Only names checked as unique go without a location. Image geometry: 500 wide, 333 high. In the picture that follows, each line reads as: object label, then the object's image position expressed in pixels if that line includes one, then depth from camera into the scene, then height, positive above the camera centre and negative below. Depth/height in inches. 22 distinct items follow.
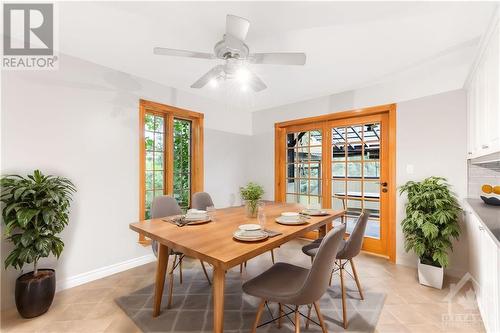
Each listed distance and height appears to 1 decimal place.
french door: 128.6 -0.7
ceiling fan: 63.4 +34.8
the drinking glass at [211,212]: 87.3 -17.5
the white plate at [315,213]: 88.0 -17.3
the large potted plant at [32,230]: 75.0 -20.9
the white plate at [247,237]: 58.1 -17.6
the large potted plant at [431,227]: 93.1 -24.3
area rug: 71.8 -49.0
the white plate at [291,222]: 74.6 -17.5
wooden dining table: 50.6 -18.4
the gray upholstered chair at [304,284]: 50.8 -29.2
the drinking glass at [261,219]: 70.9 -15.9
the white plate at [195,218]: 76.9 -17.0
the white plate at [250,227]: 61.9 -16.3
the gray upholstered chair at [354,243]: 75.3 -25.0
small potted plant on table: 85.7 -11.3
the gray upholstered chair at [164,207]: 96.5 -17.0
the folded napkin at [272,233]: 62.5 -18.0
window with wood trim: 126.1 +8.3
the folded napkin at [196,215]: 78.2 -16.3
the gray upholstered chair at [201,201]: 115.3 -16.8
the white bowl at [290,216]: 77.1 -16.6
